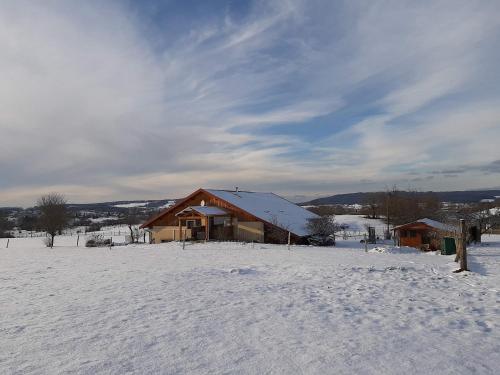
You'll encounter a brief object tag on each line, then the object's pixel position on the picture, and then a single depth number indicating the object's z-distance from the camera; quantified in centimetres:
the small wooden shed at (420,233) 3438
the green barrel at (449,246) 2438
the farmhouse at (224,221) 3409
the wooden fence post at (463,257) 1432
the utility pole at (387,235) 4824
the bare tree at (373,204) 8232
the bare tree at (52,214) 4655
